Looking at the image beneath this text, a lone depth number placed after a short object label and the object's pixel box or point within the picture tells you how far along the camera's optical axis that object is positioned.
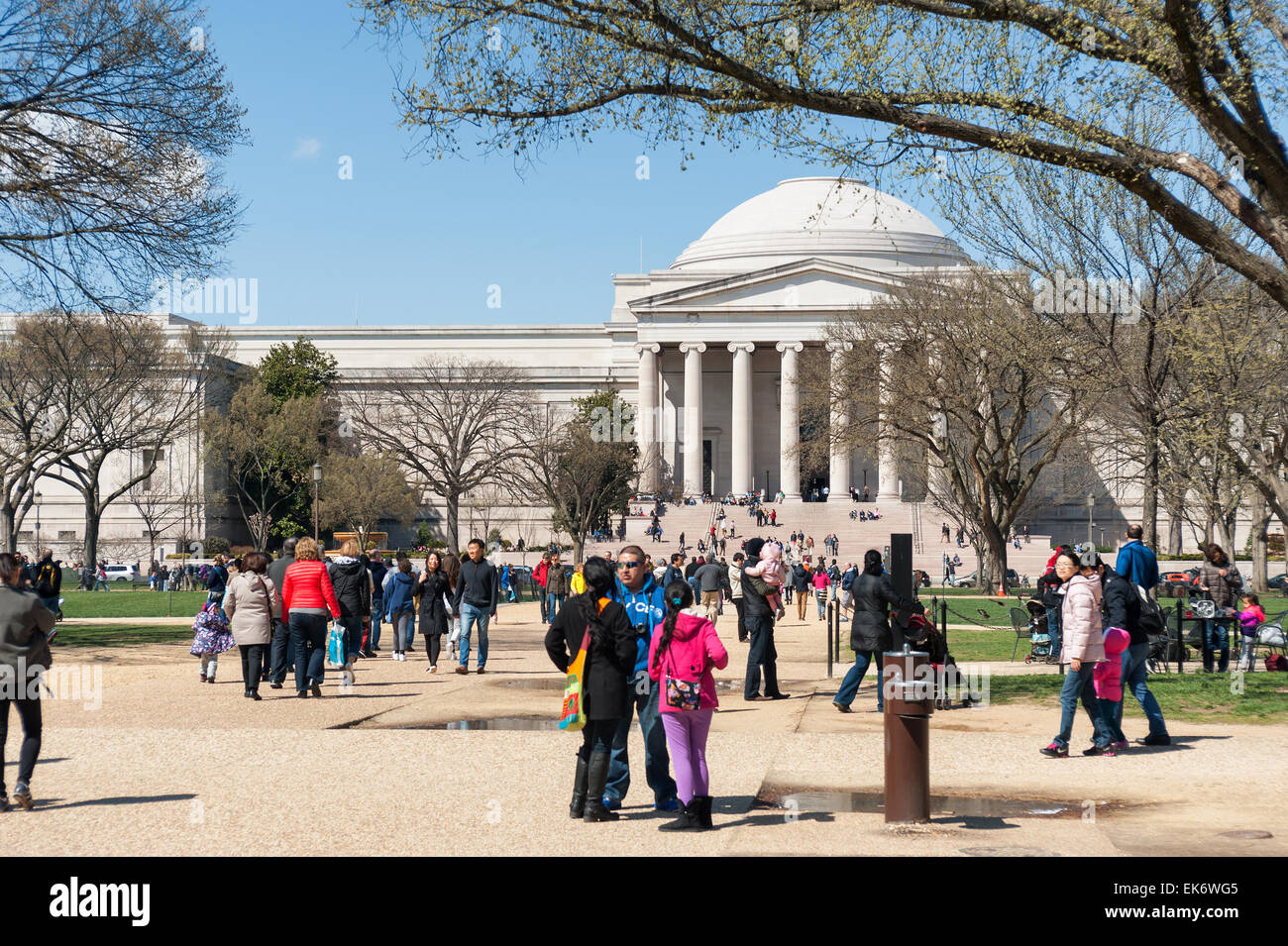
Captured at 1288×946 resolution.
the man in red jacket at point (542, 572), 31.56
